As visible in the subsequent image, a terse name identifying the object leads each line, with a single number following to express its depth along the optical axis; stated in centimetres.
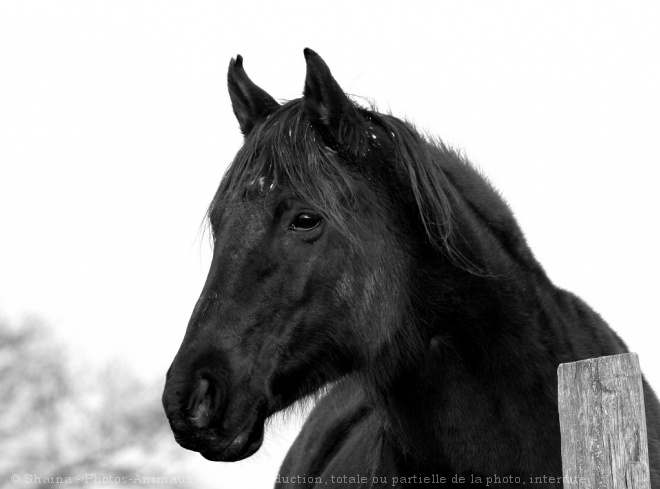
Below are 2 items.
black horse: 691
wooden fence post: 509
